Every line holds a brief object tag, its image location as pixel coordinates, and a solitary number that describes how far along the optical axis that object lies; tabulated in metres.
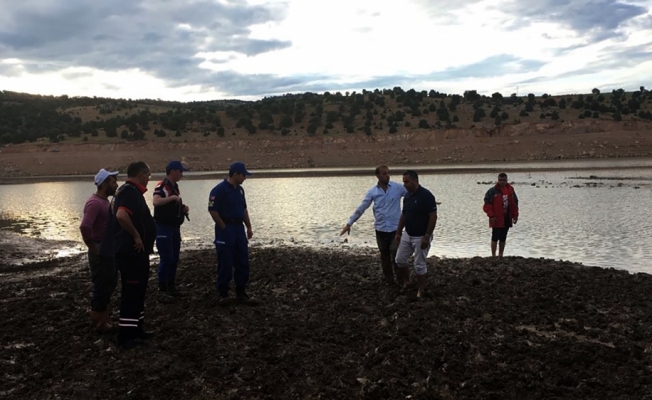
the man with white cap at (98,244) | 6.15
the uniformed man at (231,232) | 7.16
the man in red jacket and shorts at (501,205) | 10.20
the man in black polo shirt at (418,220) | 7.31
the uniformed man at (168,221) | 7.82
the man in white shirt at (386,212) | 8.05
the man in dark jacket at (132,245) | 5.75
